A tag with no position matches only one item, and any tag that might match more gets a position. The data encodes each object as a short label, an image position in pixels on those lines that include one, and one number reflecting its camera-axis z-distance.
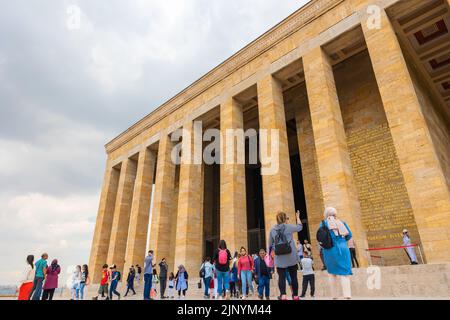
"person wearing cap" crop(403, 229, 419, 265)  9.35
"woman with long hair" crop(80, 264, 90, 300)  10.53
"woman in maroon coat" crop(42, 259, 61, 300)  8.02
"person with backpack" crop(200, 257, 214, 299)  9.46
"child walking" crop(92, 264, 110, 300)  11.18
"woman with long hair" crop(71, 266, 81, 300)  10.48
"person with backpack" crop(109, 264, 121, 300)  11.18
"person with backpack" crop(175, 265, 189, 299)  10.12
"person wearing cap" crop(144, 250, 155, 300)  9.04
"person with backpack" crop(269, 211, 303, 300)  4.78
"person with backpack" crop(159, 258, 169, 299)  10.12
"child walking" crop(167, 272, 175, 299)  10.76
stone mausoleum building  10.07
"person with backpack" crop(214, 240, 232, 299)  7.11
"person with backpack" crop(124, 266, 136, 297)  12.70
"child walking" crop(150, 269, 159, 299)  11.53
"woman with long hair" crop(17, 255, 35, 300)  7.05
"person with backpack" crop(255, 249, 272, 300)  7.09
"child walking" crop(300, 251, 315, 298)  7.43
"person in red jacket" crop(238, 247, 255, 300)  7.57
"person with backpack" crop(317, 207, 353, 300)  4.14
